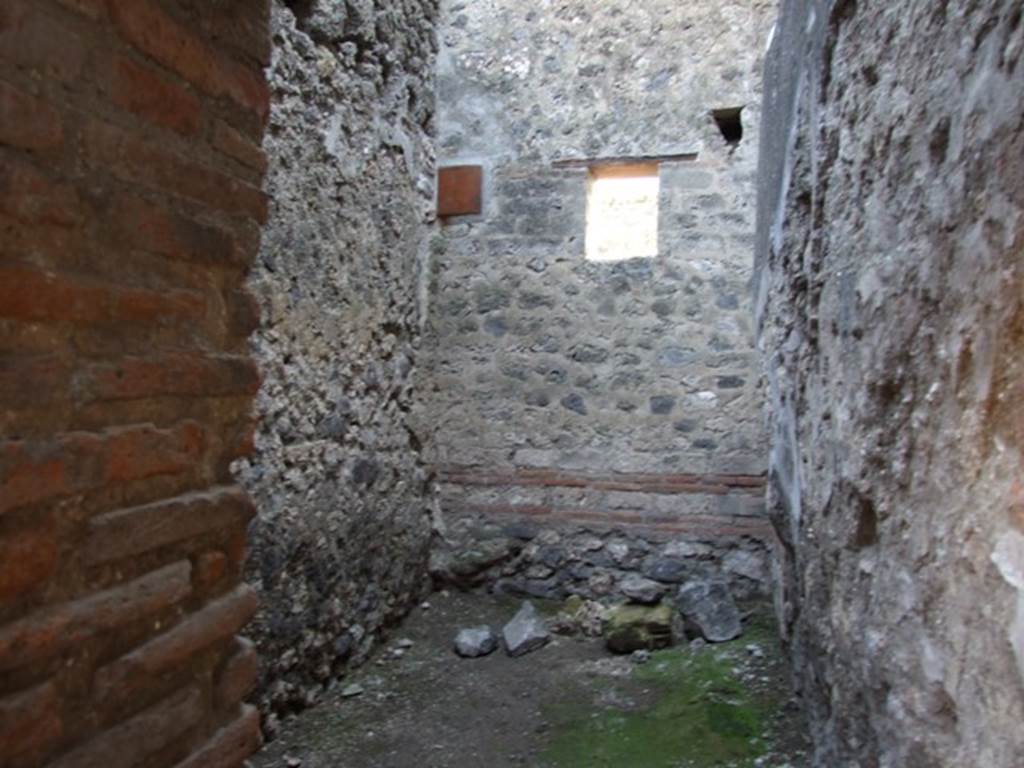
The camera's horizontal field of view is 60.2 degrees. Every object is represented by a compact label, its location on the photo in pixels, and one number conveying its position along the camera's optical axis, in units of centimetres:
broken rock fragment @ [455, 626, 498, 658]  439
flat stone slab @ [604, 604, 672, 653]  436
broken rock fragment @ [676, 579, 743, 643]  440
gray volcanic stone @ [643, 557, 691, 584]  494
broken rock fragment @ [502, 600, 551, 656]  443
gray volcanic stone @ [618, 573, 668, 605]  485
